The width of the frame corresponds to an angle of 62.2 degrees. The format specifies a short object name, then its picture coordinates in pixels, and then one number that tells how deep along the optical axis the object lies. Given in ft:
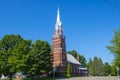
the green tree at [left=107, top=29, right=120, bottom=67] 48.98
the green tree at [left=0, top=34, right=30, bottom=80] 74.29
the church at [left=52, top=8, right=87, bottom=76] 109.39
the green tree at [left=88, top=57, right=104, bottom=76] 145.88
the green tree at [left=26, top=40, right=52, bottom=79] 78.10
